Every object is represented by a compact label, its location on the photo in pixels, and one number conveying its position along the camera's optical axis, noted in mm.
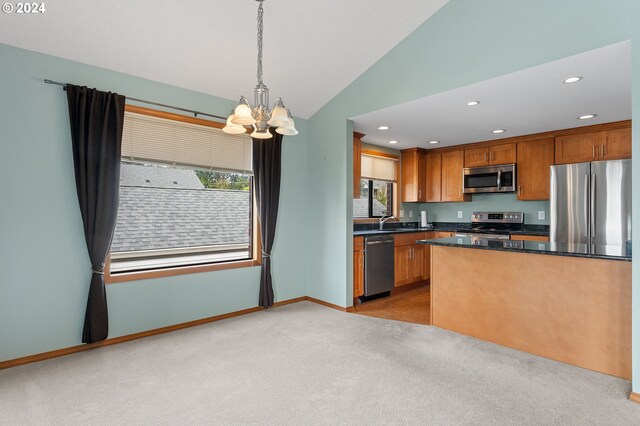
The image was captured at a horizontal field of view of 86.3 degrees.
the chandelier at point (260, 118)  2234
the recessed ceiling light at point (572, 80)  2905
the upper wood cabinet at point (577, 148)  4402
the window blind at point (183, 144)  3396
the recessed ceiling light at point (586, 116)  3949
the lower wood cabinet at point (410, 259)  5192
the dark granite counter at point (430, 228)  4902
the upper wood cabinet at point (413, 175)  6012
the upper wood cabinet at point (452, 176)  5738
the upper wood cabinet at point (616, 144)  4195
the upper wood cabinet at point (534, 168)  4820
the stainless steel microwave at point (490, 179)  5152
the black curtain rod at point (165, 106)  2951
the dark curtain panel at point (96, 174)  2998
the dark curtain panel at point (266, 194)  4266
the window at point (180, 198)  3445
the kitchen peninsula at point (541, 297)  2596
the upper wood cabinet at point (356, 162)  4770
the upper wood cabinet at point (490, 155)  5180
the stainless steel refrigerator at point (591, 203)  3877
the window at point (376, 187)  5660
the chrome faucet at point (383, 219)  5721
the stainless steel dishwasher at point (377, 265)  4672
